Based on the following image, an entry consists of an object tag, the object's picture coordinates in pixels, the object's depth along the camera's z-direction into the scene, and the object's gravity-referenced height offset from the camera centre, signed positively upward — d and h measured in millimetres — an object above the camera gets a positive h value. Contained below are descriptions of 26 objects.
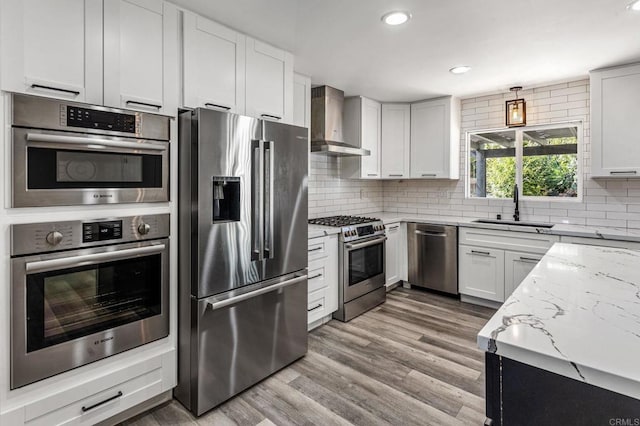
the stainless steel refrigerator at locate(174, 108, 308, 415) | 1975 -249
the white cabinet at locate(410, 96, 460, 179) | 4191 +906
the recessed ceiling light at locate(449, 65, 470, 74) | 3156 +1323
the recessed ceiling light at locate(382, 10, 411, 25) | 2150 +1239
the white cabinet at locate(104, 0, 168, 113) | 1763 +835
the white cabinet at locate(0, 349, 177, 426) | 1590 -948
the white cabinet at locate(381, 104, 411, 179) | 4469 +963
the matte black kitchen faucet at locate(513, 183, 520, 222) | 3951 +106
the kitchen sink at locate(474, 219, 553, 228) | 3684 -131
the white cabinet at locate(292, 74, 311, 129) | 3291 +1078
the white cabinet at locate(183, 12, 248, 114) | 2078 +934
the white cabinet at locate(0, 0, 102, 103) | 1474 +742
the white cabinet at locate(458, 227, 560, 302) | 3418 -498
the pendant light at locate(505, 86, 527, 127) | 3742 +1089
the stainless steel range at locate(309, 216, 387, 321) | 3342 -550
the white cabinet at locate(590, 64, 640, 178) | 2988 +802
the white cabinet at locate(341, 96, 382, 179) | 4141 +947
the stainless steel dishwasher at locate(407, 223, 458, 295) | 3963 -540
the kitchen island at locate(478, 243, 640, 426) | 771 -347
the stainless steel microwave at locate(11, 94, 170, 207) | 1522 +278
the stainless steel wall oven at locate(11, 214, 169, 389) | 1545 -409
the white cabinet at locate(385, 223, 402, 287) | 4074 -534
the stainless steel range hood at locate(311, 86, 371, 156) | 3670 +1000
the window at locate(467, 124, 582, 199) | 3732 +578
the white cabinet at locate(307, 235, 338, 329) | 3018 -623
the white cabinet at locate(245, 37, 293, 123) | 2451 +965
